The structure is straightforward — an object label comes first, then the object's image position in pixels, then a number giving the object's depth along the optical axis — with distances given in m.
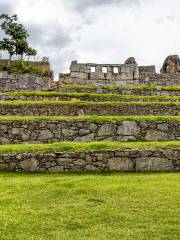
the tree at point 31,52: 41.00
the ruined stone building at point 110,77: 30.53
